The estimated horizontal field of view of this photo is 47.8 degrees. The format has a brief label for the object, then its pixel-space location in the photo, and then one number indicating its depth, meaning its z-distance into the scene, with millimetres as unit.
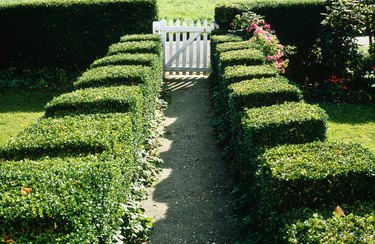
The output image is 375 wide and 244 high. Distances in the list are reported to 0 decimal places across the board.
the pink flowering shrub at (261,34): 9938
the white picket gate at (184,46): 12117
